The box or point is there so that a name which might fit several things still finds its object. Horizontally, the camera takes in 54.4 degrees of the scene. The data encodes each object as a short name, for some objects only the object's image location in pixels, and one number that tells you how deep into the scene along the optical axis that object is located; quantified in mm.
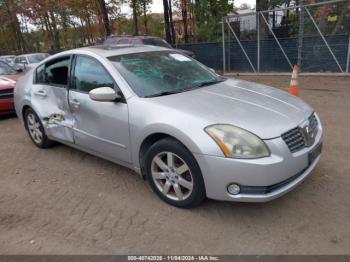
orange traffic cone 7195
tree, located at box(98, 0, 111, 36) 20750
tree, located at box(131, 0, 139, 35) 24375
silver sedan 2988
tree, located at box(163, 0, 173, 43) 19297
